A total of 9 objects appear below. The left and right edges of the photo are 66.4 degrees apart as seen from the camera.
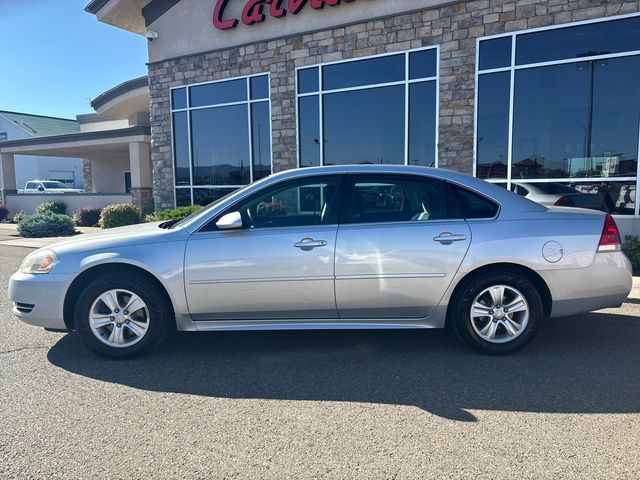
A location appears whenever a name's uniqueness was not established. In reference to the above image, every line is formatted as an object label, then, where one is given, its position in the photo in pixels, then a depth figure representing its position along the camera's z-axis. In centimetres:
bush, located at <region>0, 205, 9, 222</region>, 2117
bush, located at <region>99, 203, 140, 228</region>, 1530
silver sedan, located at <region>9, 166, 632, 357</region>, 417
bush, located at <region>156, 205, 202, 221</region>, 1144
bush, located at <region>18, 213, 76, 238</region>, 1520
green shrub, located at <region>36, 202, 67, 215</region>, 1920
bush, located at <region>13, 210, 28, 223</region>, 1948
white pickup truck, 3082
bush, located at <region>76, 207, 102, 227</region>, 1828
